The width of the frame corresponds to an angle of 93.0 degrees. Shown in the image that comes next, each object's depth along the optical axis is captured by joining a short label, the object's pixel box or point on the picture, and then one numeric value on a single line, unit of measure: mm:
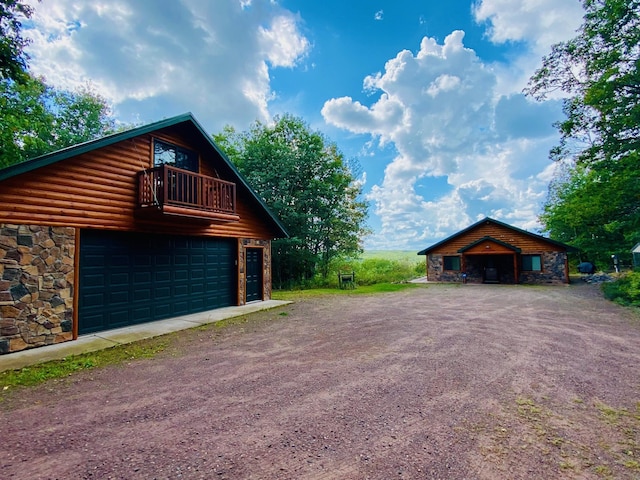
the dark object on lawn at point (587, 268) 22769
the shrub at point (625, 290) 10477
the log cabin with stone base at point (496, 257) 18984
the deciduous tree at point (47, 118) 13562
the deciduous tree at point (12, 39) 7602
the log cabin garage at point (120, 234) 5996
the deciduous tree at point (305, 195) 19484
